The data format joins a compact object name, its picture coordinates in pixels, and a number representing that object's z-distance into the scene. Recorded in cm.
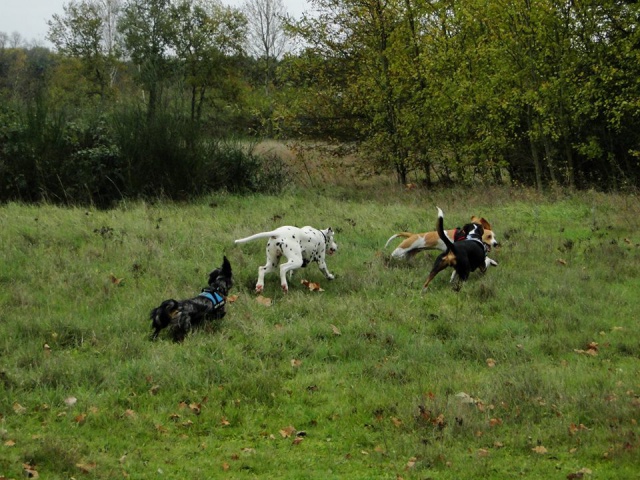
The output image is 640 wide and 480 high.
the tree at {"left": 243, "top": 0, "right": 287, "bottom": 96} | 5516
